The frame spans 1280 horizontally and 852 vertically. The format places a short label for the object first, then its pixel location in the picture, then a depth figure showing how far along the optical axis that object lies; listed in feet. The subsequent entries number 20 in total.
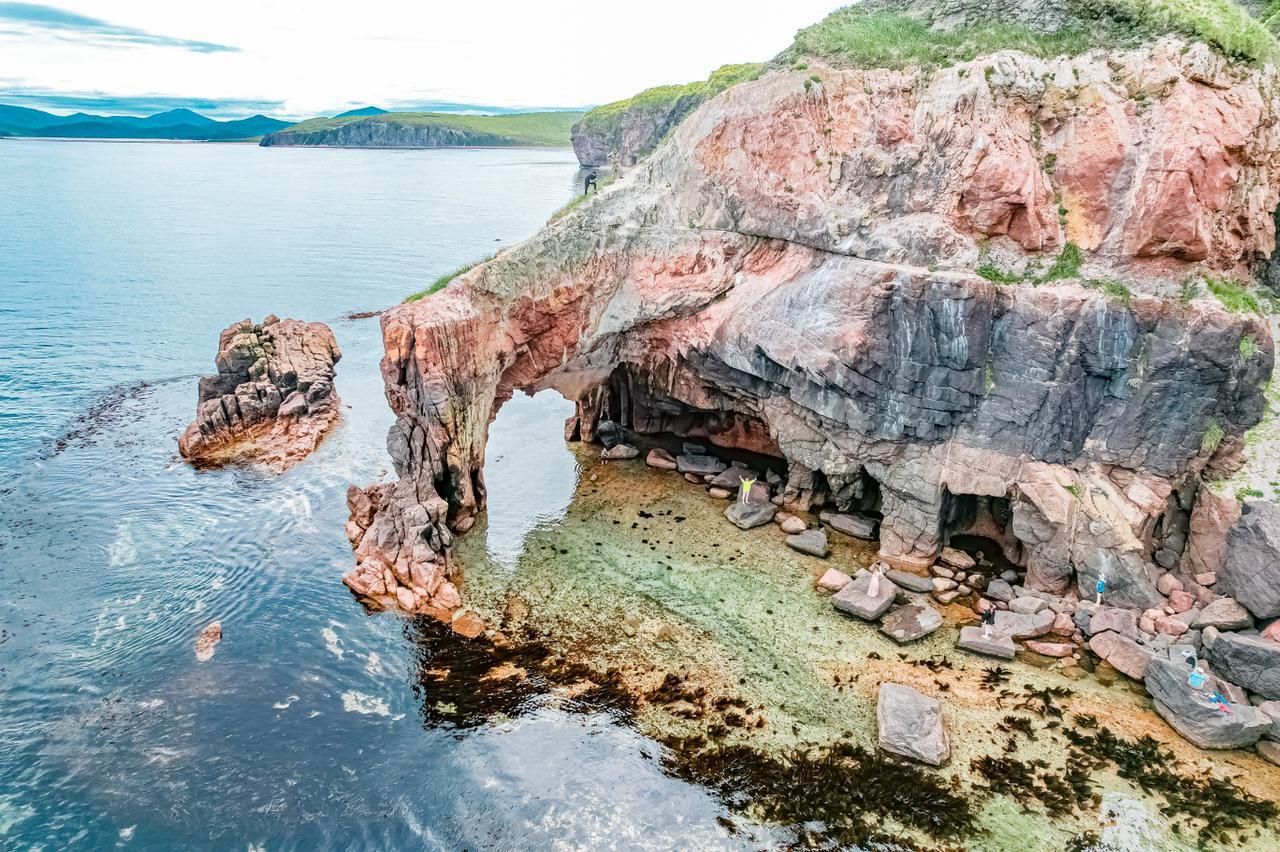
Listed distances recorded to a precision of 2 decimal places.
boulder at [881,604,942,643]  71.92
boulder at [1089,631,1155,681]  66.74
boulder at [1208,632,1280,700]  61.67
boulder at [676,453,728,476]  104.68
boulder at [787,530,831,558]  86.22
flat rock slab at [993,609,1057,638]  71.87
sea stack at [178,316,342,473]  117.39
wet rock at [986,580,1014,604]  77.87
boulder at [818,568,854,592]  79.71
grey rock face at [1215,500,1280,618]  66.49
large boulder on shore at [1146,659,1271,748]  58.44
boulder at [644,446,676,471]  107.55
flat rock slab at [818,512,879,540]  89.97
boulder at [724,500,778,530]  92.02
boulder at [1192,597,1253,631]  67.15
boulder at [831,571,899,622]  74.74
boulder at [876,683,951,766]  57.77
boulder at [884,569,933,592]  79.46
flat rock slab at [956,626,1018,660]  69.21
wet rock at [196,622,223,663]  72.54
